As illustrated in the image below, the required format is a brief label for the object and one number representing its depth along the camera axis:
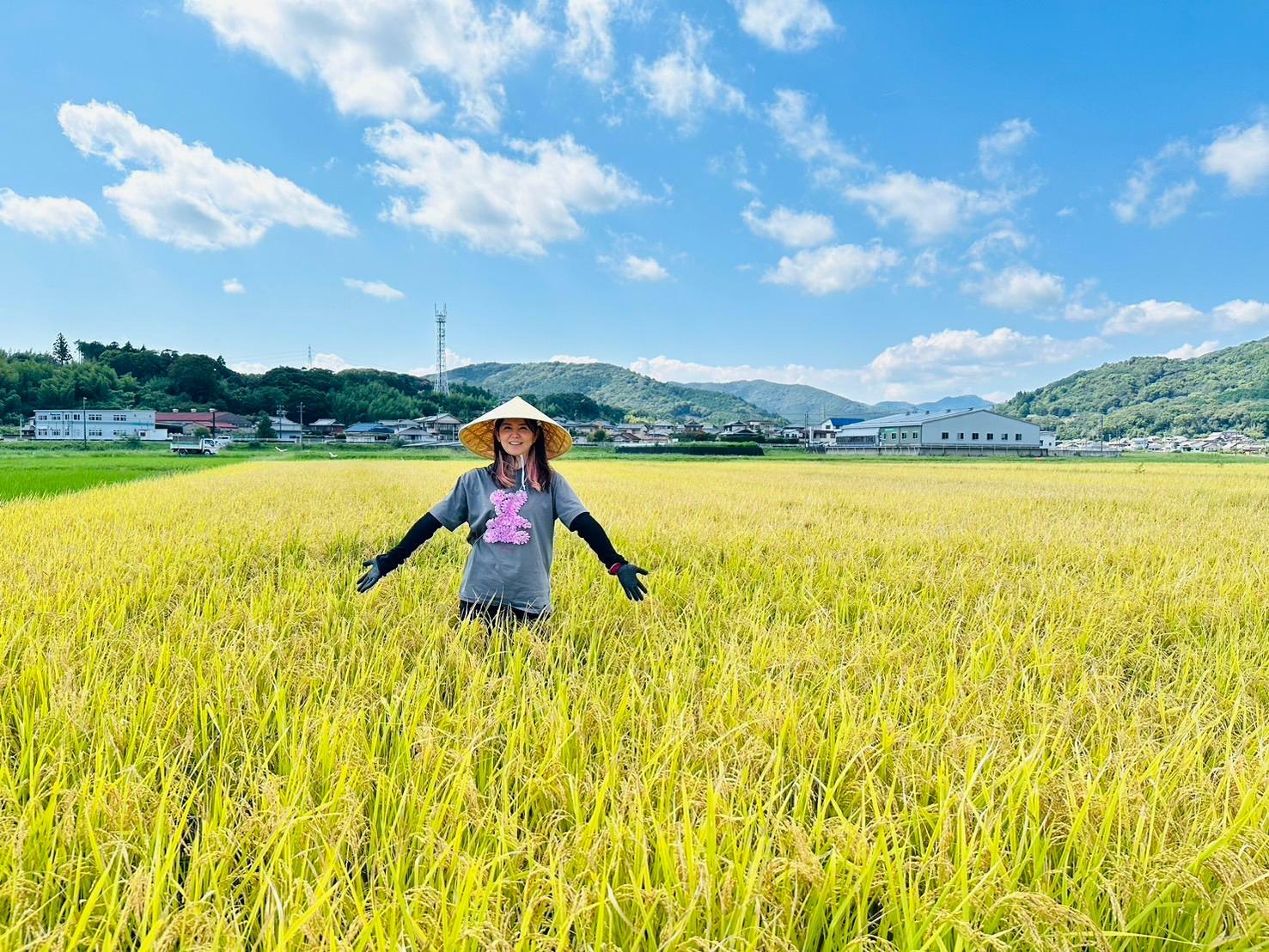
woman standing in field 2.61
